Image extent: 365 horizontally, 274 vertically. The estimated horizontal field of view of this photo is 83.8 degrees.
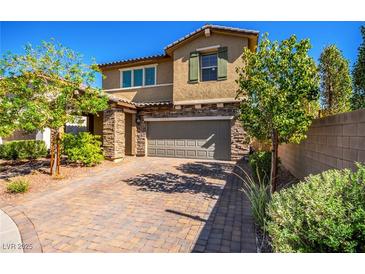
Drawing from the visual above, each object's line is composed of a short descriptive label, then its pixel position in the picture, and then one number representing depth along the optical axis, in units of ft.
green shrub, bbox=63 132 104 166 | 31.78
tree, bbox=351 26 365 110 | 24.09
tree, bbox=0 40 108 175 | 23.44
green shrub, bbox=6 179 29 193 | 20.04
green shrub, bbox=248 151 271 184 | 22.98
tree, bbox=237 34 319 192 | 15.78
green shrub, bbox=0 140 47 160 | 40.04
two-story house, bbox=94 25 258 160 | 37.40
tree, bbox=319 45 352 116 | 42.22
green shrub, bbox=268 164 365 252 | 7.25
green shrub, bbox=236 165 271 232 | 12.73
